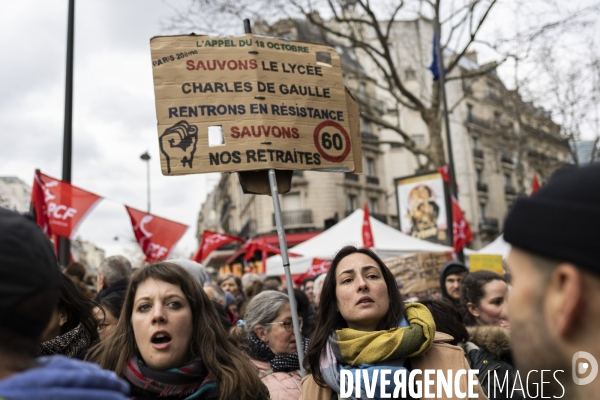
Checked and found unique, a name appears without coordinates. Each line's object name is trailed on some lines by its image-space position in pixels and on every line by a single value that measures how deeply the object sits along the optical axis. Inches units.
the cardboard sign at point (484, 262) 366.9
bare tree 658.2
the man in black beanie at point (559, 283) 46.3
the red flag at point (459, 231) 501.7
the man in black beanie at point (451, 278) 246.4
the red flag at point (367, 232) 462.6
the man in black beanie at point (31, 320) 48.4
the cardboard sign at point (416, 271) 350.6
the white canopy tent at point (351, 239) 507.5
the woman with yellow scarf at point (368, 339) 116.8
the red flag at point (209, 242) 467.2
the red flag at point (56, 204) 313.7
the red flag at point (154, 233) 365.1
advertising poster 544.4
